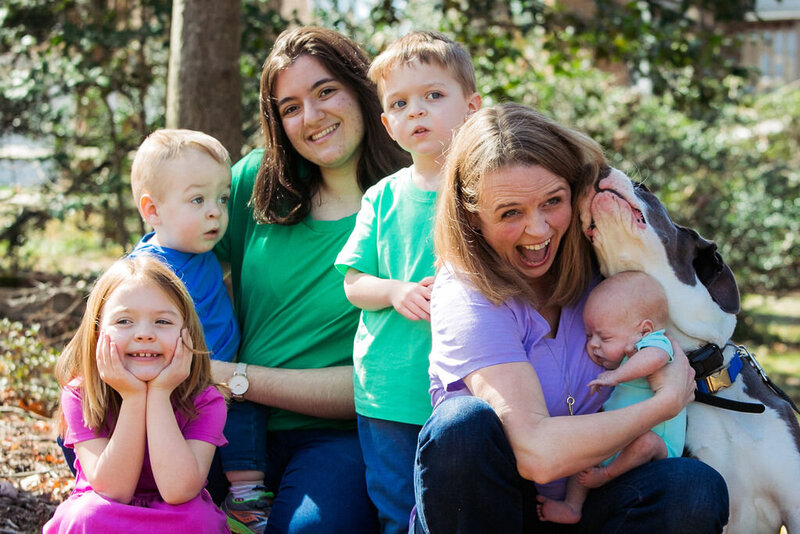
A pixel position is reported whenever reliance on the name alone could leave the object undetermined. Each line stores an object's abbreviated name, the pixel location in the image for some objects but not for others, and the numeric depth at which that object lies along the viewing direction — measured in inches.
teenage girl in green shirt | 117.3
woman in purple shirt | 86.7
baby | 90.8
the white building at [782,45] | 816.3
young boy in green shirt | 105.6
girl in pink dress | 95.2
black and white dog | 95.8
